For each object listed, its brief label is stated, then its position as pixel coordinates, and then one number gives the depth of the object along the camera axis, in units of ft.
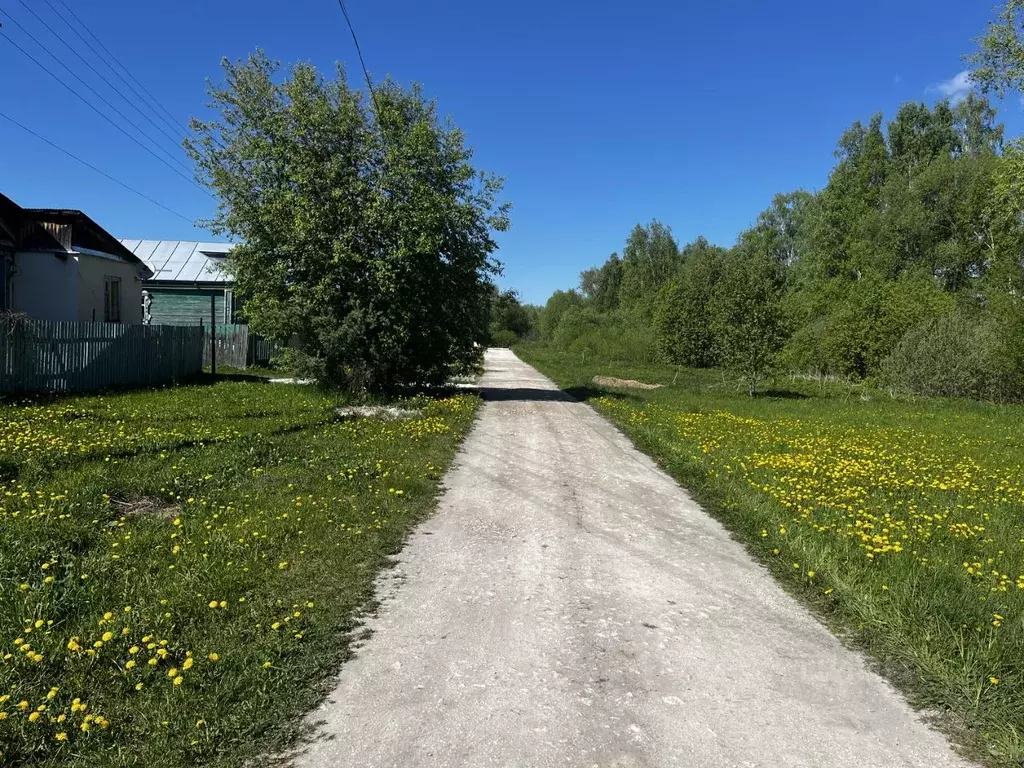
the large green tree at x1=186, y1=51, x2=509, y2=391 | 52.47
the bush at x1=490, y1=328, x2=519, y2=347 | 323.98
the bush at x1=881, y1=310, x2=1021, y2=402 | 85.92
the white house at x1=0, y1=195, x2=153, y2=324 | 67.31
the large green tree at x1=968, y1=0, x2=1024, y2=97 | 60.29
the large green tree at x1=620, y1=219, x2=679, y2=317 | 269.85
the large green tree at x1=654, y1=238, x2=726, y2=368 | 166.91
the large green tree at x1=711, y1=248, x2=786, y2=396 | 81.30
